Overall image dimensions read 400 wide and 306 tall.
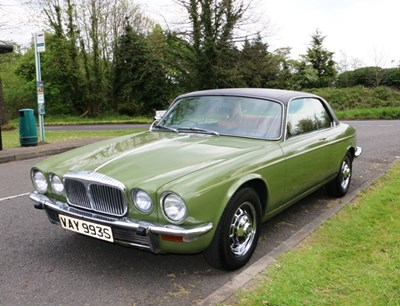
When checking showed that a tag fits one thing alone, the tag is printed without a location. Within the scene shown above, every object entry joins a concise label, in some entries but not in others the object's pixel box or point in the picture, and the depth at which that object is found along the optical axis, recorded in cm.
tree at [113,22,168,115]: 3123
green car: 290
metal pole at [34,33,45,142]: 1165
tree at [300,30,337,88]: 4434
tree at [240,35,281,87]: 2853
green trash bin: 1152
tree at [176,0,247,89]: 2755
